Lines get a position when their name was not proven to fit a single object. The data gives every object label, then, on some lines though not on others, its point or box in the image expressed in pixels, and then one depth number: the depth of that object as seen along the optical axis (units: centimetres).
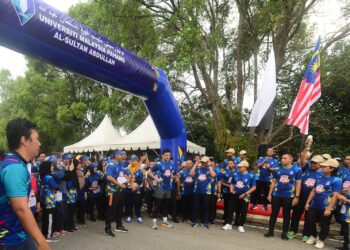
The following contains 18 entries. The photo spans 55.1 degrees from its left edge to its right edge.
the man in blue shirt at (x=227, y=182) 823
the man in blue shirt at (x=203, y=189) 820
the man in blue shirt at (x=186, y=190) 883
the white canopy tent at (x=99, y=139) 1598
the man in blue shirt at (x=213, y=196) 834
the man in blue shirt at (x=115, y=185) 687
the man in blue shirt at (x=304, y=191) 730
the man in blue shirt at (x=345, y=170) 727
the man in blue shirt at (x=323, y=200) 629
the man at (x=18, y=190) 214
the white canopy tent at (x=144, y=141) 1393
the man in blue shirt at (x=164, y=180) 805
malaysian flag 749
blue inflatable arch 558
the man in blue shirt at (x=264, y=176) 901
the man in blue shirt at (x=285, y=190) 709
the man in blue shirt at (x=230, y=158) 846
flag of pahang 864
